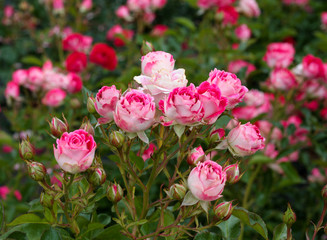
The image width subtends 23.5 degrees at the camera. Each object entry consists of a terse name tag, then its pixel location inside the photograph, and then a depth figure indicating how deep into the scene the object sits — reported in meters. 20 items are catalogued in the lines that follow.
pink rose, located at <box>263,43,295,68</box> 2.06
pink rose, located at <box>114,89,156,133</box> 1.07
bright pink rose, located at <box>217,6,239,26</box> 2.31
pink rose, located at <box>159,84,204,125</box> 1.06
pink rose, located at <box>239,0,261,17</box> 2.75
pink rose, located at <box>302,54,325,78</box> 1.79
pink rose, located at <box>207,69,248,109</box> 1.11
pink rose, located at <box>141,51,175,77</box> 1.15
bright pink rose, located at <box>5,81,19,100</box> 2.17
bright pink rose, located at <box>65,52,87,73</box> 2.21
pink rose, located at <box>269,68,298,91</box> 1.88
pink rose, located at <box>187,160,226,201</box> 1.07
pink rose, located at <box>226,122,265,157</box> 1.13
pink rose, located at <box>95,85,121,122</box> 1.12
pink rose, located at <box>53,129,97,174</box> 1.07
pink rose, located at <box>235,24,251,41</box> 2.74
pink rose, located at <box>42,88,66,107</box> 2.10
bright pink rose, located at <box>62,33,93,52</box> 2.64
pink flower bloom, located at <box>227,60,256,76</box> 2.49
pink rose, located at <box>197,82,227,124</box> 1.08
